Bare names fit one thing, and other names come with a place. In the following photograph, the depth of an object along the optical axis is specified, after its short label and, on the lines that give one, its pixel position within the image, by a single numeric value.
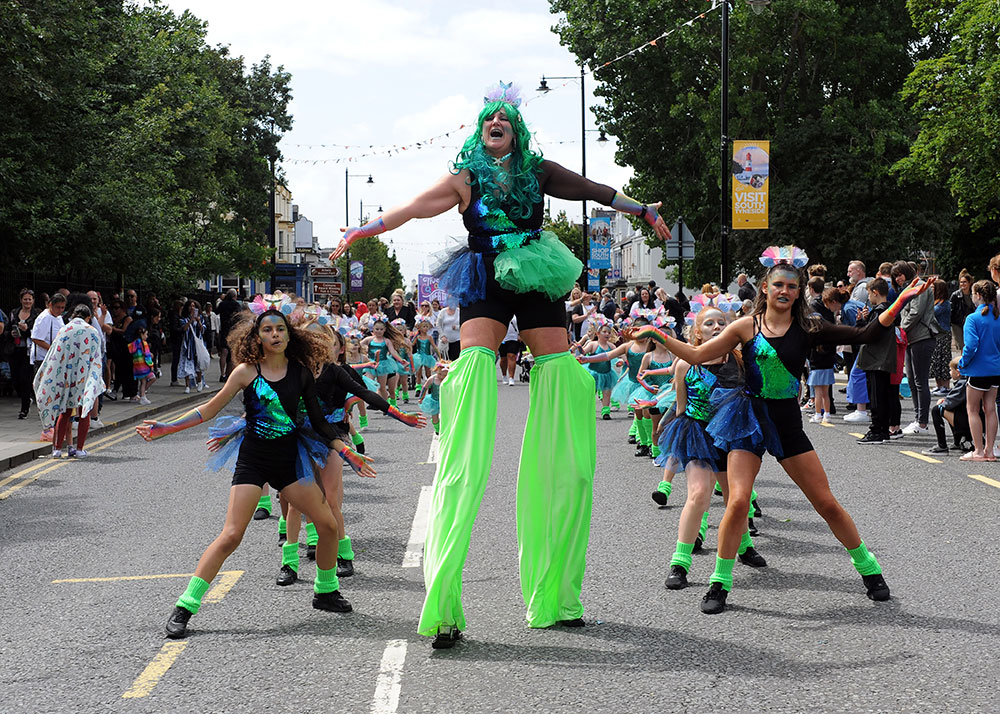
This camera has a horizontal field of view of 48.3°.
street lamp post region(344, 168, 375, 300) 85.98
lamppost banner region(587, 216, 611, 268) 46.12
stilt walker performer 4.98
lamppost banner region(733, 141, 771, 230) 24.83
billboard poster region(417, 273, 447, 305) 29.35
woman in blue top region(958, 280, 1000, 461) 10.91
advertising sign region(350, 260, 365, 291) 64.31
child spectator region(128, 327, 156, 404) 19.77
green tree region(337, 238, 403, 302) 102.32
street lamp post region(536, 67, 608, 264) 46.69
